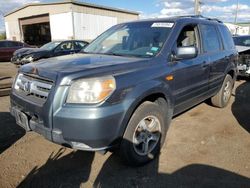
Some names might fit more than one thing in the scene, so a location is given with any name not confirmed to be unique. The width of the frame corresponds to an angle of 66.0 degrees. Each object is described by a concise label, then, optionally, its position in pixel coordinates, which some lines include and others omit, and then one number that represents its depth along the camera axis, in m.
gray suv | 2.10
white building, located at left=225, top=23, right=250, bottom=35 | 27.67
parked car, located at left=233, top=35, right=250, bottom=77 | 6.67
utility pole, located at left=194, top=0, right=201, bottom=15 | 14.37
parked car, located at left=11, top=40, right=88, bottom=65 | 9.44
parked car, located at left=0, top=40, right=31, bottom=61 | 13.61
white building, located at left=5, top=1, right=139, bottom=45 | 19.99
